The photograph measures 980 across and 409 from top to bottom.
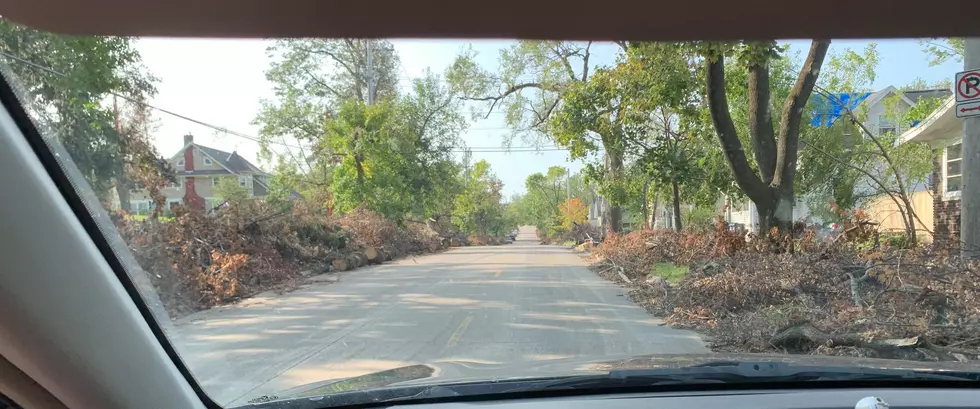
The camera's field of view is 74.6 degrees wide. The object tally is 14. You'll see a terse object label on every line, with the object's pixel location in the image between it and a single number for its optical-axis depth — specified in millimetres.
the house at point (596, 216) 39175
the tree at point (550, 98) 18078
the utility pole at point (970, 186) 8727
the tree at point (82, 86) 2863
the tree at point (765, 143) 12367
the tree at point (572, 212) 57594
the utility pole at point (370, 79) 16298
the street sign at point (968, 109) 7820
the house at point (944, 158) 15669
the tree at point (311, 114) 21406
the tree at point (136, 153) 5523
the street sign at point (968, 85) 7770
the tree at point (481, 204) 58781
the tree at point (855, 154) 20188
